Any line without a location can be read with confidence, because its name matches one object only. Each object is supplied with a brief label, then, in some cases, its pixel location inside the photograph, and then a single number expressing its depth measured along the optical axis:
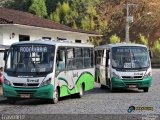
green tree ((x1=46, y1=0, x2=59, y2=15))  75.43
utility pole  55.25
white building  29.14
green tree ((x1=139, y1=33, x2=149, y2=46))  76.17
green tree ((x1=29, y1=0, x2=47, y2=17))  64.63
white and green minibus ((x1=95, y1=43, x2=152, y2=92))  24.00
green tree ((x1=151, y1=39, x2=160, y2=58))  72.75
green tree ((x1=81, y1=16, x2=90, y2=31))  67.84
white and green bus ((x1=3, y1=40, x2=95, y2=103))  17.88
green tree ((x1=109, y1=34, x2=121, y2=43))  73.56
